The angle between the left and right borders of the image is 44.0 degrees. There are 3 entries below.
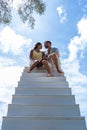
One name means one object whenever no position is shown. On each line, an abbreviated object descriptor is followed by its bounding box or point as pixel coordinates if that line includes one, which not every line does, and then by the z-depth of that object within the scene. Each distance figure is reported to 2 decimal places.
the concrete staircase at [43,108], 1.91
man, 2.93
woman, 2.82
